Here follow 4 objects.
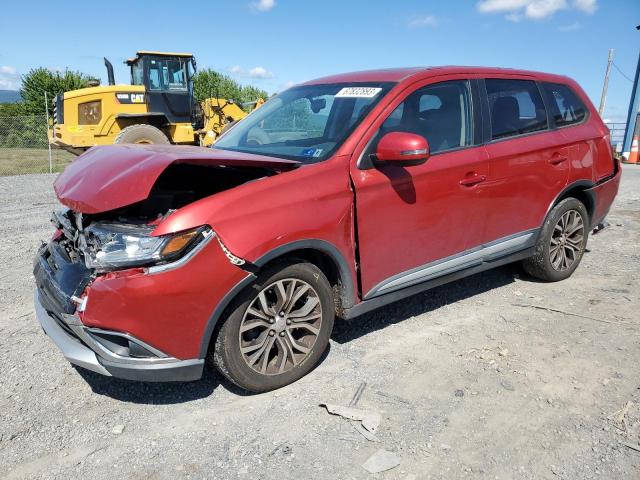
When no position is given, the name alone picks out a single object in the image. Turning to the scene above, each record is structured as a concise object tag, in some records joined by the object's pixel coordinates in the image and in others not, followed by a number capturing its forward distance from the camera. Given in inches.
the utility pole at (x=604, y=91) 1374.3
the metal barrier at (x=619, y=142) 885.1
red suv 103.7
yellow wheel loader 535.5
